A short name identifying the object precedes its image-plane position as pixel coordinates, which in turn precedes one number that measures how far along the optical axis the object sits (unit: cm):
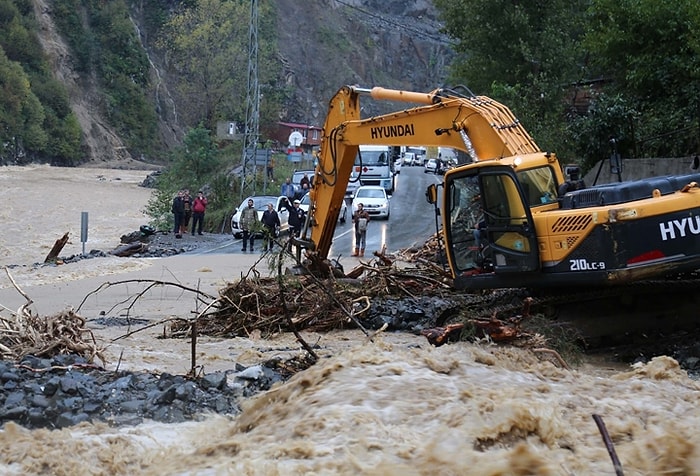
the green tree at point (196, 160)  4953
